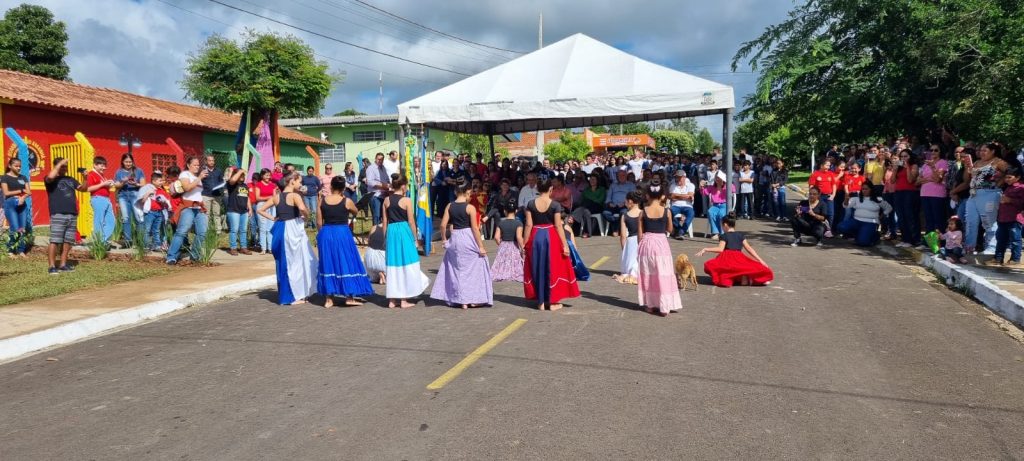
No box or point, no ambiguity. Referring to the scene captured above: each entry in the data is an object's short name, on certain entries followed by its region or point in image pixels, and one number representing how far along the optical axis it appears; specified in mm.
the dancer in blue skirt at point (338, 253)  8867
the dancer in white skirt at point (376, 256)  10500
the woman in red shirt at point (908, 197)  13062
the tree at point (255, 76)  27516
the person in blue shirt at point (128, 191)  13852
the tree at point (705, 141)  116800
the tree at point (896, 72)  13398
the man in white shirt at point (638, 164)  20594
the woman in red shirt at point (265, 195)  14453
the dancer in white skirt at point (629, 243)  10516
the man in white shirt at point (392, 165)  18222
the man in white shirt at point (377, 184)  16531
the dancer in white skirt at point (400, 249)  8766
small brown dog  9573
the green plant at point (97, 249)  12758
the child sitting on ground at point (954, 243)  10977
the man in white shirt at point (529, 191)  16469
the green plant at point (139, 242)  12625
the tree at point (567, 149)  66188
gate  15273
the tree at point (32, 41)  36438
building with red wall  19672
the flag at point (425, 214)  14464
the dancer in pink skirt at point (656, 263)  8047
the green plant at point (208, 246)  12484
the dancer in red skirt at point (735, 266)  9984
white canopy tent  15648
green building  48375
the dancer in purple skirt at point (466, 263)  8617
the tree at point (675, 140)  87012
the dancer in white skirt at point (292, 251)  9266
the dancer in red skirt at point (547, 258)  8391
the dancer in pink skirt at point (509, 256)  10750
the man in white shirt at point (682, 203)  15867
